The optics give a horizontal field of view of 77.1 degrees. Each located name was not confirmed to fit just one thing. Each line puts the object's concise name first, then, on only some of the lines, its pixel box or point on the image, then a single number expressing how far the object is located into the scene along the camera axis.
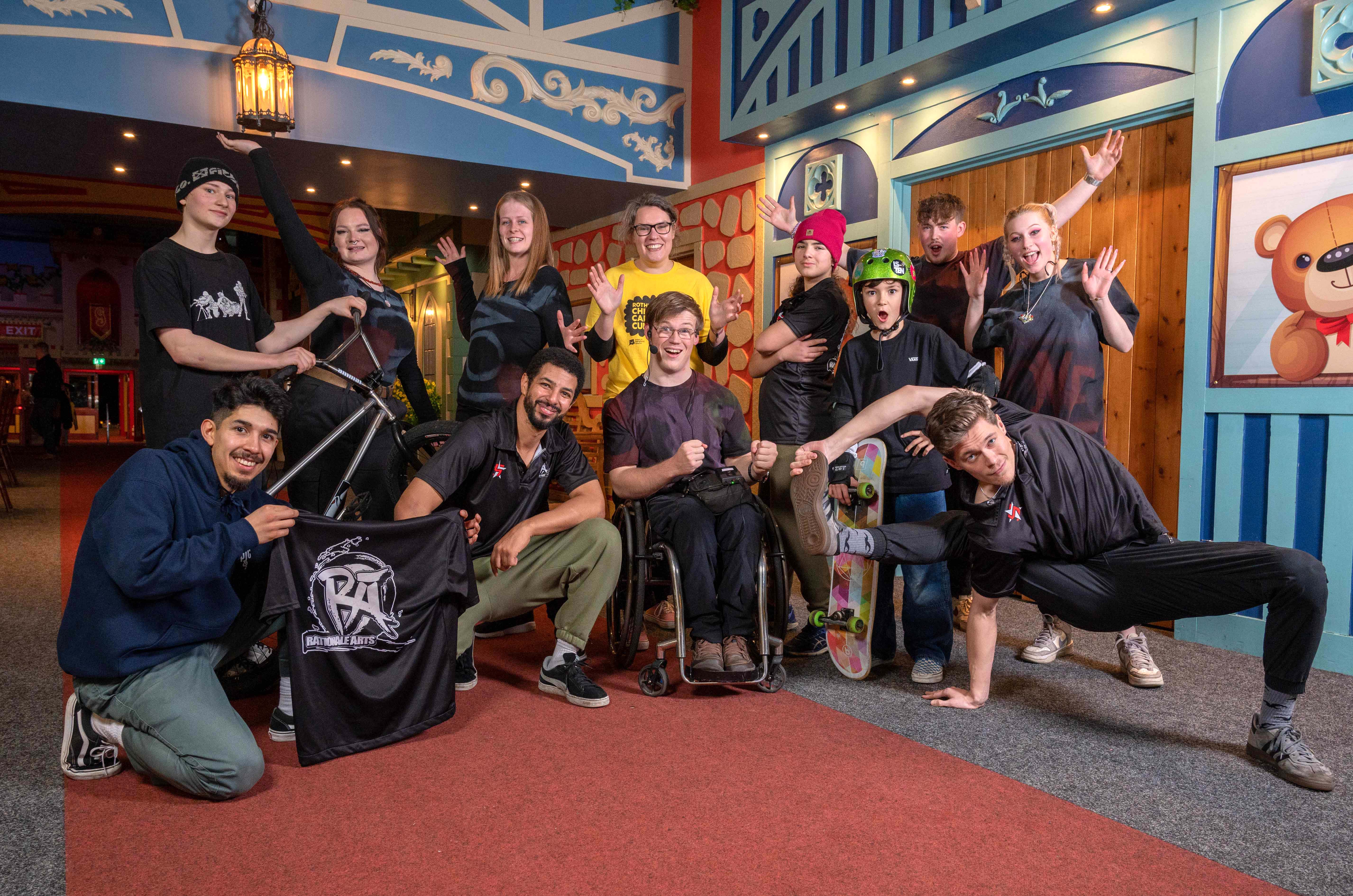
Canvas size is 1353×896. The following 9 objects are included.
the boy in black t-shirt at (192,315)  2.41
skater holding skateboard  2.70
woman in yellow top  3.12
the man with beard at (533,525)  2.50
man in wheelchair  2.51
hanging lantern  4.59
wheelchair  2.46
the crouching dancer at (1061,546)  2.06
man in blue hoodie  1.81
